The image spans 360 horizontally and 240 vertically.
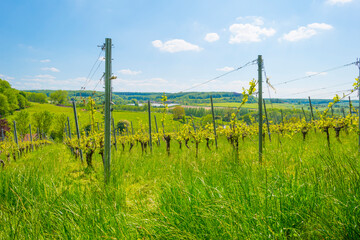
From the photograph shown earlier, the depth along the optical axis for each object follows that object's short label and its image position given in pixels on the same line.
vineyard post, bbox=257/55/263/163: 4.95
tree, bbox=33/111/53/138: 37.38
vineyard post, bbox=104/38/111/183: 4.08
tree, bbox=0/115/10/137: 31.04
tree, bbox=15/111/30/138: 34.03
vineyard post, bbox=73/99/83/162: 6.19
